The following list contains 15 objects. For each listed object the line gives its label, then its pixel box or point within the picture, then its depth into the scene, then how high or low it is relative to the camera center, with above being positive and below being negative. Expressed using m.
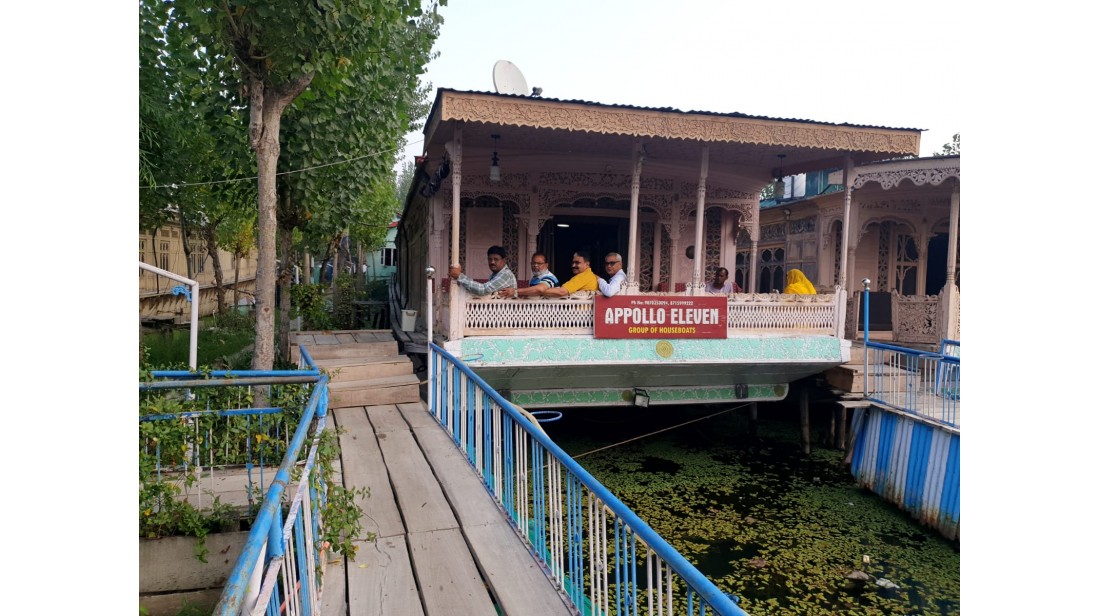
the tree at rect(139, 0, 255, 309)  6.88 +2.43
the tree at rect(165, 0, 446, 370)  5.31 +2.25
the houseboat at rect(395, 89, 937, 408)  8.26 +1.12
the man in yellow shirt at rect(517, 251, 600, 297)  8.62 +0.20
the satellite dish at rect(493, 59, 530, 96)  10.84 +3.93
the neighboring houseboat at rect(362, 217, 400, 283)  38.70 +1.84
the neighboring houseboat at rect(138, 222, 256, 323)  18.20 +0.42
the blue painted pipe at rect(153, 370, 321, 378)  4.86 -0.72
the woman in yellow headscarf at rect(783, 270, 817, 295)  9.89 +0.20
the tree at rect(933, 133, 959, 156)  28.03 +7.33
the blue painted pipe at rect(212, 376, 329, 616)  1.70 -0.84
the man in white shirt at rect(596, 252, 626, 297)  8.45 +0.25
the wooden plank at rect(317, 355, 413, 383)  7.87 -1.06
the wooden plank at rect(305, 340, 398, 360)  8.73 -0.92
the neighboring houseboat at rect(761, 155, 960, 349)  11.58 +1.37
